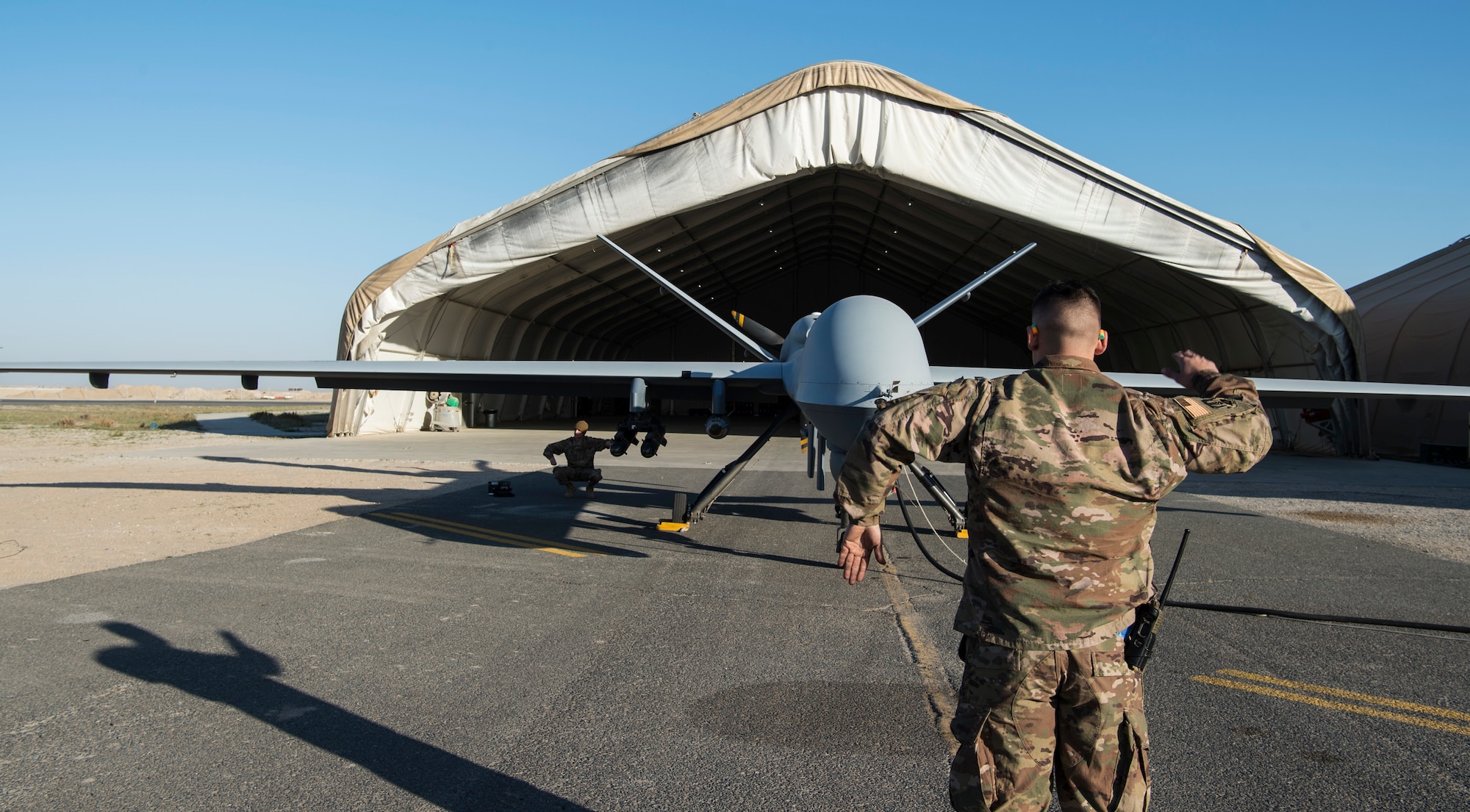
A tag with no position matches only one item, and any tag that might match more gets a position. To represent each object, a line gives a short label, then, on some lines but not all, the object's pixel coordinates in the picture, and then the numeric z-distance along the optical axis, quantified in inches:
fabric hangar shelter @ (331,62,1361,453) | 717.3
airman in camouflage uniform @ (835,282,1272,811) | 90.5
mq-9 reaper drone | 246.4
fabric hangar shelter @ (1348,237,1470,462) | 897.5
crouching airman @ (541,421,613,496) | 497.4
